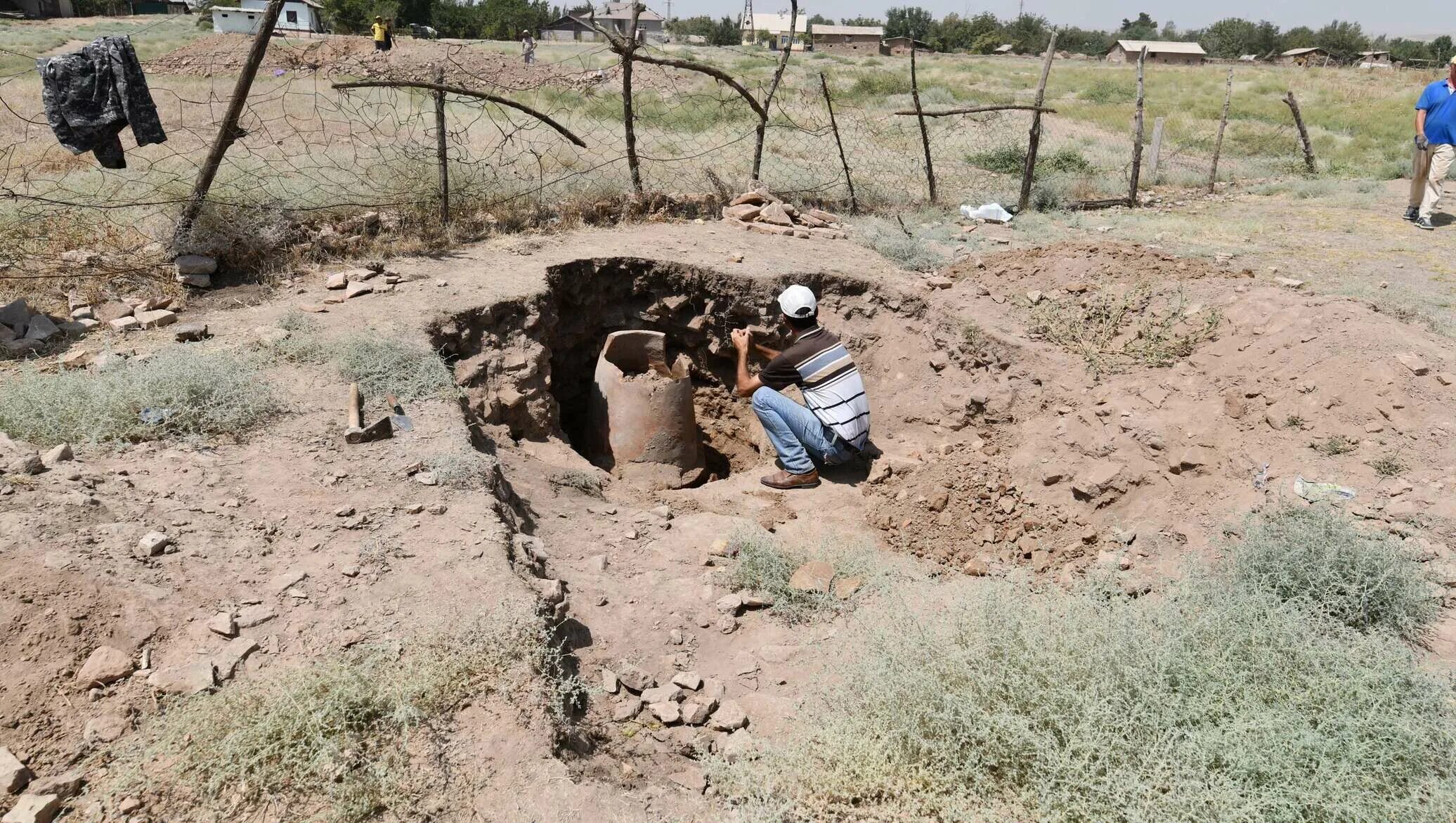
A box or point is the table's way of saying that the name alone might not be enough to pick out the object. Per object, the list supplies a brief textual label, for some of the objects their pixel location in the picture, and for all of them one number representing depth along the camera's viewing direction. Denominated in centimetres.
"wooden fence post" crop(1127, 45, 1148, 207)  1012
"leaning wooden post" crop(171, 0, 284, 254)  574
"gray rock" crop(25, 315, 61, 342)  488
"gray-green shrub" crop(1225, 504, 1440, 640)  291
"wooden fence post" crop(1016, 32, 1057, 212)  937
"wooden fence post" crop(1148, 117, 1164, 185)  1188
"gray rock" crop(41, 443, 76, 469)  340
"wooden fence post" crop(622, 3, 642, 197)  762
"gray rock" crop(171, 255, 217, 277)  574
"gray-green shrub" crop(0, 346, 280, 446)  374
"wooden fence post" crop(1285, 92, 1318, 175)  1220
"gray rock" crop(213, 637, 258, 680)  256
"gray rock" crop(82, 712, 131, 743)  233
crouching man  541
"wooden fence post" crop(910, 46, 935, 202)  941
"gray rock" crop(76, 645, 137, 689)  247
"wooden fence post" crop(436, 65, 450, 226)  684
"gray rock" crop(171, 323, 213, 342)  500
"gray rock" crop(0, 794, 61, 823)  203
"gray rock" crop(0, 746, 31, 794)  213
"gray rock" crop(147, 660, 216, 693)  249
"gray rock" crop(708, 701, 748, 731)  298
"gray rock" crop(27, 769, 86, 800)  214
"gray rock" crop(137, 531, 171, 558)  298
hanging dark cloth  512
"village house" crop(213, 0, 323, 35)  3394
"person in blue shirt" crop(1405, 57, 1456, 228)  830
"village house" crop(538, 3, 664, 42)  5475
